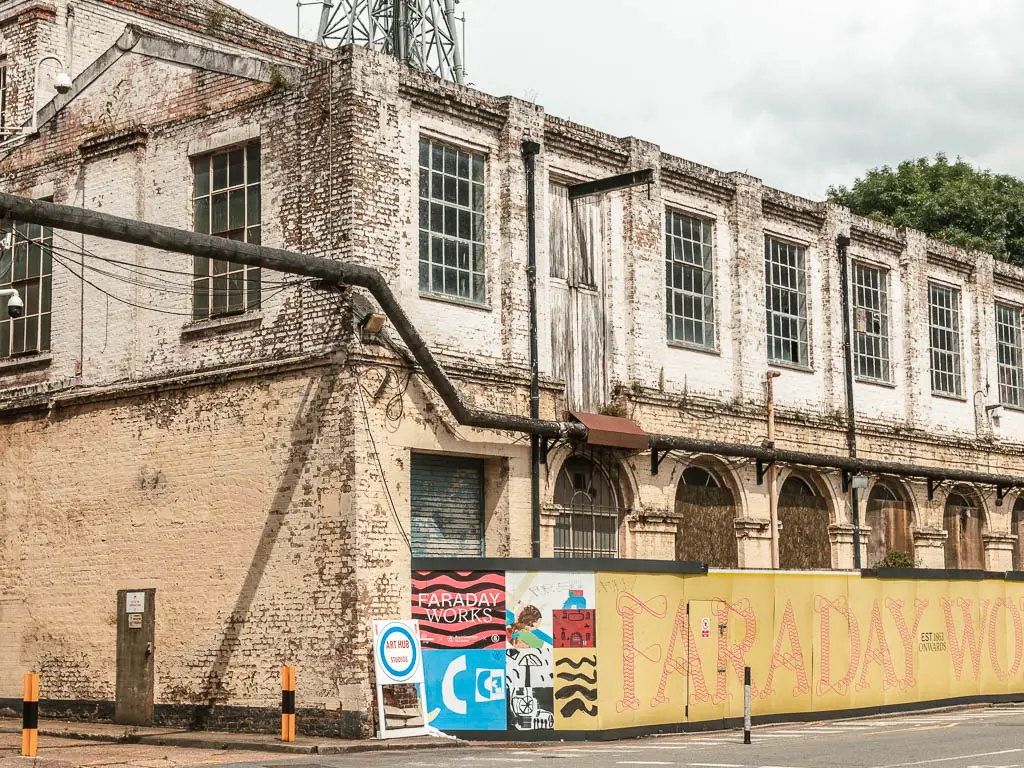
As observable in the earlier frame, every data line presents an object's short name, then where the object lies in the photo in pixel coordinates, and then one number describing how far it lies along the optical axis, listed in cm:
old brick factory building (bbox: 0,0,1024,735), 2027
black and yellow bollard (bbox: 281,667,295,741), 1806
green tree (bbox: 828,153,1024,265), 4403
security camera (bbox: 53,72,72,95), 2462
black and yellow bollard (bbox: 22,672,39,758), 1609
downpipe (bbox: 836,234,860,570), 2862
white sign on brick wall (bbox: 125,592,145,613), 2167
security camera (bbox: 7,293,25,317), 2180
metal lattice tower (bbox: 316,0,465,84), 3334
